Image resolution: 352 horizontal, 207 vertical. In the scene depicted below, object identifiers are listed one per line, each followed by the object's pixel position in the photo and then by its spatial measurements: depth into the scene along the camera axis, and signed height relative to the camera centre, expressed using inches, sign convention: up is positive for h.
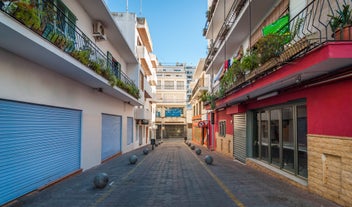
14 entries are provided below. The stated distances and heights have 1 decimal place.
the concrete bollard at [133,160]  507.8 -95.8
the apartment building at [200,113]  1130.3 +22.7
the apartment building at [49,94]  232.1 +31.7
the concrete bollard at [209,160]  494.6 -92.9
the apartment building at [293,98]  221.5 +27.2
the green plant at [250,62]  337.7 +83.4
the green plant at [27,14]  198.7 +89.8
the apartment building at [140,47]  868.0 +279.2
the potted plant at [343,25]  200.7 +83.2
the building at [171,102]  2210.9 +136.9
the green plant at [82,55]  308.1 +84.1
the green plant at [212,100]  690.2 +52.5
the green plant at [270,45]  283.7 +90.7
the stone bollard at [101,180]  294.2 -82.2
